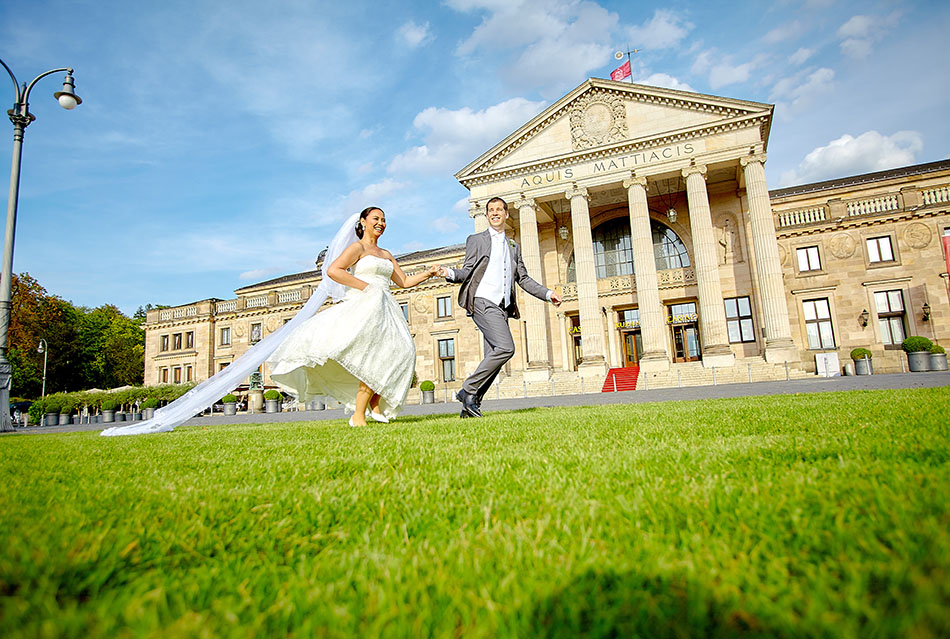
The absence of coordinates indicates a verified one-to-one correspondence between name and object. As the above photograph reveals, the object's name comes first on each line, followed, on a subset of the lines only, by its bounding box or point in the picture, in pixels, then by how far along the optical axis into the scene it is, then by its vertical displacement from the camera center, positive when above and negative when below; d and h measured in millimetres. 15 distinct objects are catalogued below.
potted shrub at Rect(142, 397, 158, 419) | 28250 +121
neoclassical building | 25406 +6971
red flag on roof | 31469 +19077
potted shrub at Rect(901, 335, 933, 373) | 21766 +244
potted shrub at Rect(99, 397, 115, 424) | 30266 +268
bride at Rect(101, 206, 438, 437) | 5750 +570
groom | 6668 +1290
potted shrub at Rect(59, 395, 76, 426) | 30250 +305
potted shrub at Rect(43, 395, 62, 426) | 30172 +412
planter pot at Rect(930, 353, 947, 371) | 21281 -144
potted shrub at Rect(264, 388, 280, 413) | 27609 -128
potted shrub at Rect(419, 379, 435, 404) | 29375 -110
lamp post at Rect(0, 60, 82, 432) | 10234 +3837
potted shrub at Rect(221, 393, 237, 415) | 27094 -151
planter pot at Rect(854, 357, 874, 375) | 23502 -214
